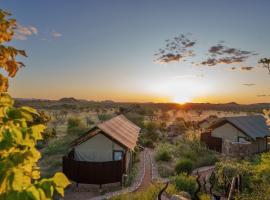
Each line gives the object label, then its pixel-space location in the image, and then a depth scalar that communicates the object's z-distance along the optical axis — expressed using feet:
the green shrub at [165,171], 41.90
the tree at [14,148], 5.53
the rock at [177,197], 24.61
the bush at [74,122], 77.49
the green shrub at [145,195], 27.81
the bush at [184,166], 41.39
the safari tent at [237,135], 57.23
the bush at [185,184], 31.56
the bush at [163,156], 50.96
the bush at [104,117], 98.48
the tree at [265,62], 21.54
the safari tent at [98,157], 35.95
